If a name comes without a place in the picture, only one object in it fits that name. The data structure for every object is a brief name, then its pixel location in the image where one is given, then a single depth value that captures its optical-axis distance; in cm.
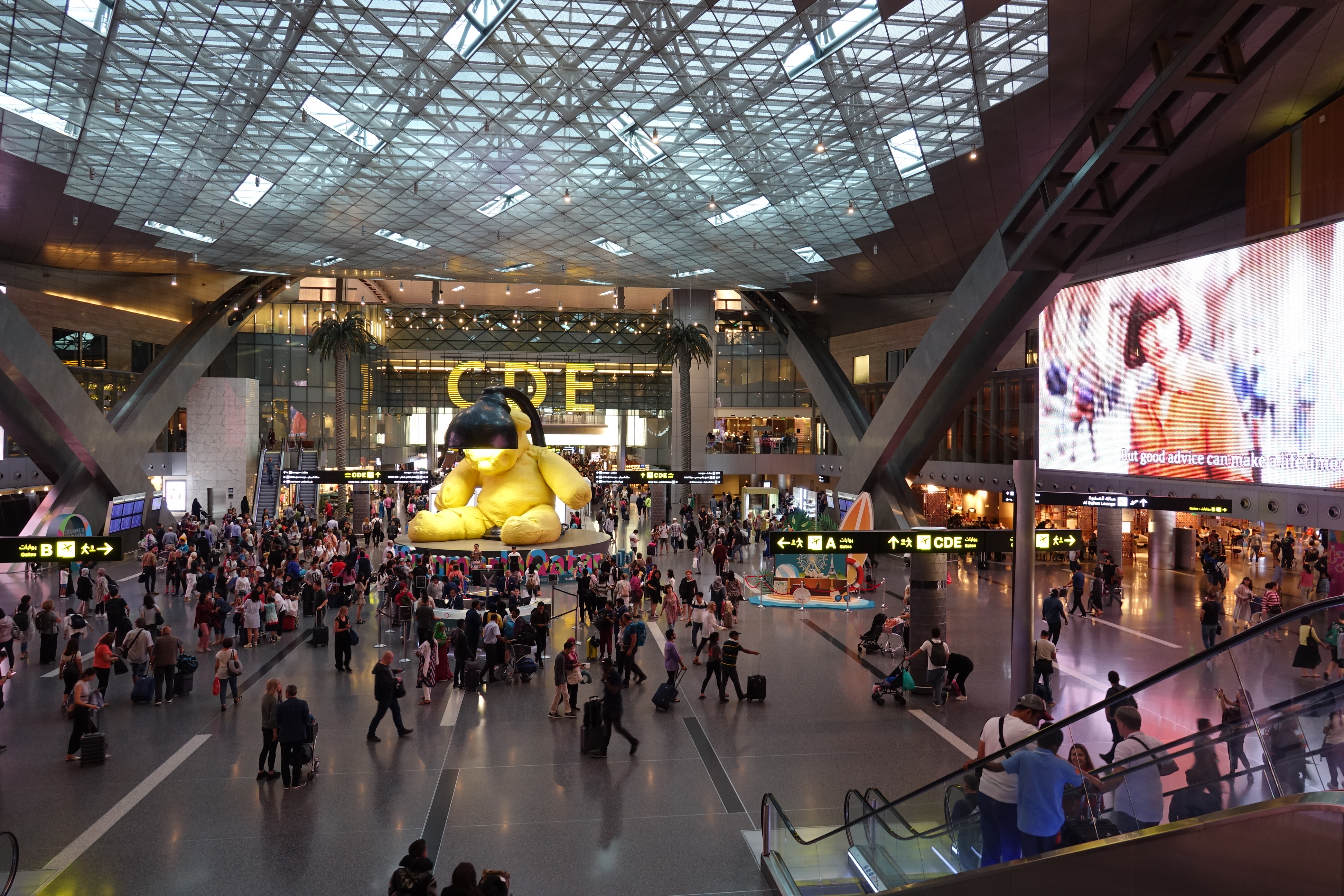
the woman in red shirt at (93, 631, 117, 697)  1264
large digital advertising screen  1705
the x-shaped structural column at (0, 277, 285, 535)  2356
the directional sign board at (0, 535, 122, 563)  1229
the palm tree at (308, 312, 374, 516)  4141
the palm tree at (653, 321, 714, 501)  4334
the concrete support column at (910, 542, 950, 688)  1628
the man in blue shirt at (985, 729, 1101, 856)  491
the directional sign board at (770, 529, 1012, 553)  1339
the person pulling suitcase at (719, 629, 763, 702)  1342
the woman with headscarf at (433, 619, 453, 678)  1459
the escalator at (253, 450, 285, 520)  3928
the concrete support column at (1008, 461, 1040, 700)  1170
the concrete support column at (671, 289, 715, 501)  4459
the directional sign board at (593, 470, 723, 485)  3519
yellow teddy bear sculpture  2552
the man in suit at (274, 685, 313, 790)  963
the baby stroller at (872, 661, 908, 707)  1333
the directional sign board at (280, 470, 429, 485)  3259
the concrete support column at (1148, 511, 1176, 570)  2738
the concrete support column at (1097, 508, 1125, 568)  2781
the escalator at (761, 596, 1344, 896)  330
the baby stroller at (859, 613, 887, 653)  1669
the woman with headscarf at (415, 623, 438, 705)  1377
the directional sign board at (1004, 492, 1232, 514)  1950
